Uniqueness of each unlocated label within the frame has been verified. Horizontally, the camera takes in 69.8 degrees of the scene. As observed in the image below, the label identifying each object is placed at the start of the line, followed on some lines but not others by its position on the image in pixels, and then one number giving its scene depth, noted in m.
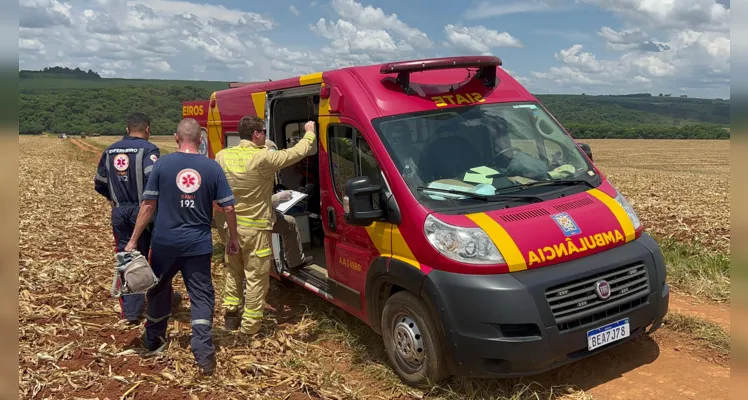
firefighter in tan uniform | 5.23
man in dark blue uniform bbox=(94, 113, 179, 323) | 5.28
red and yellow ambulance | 3.61
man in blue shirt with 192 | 4.46
